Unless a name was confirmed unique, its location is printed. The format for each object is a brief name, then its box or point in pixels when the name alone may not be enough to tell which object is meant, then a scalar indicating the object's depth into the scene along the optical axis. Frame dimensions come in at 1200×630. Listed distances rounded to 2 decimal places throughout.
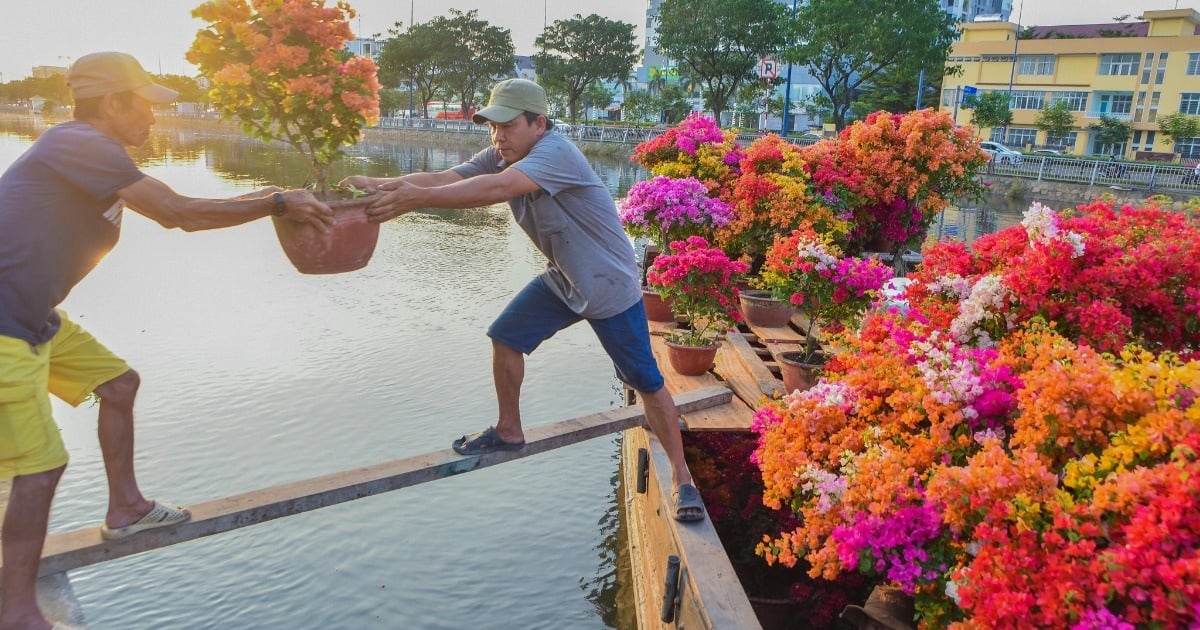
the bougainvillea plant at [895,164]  8.34
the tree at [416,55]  65.00
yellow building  46.53
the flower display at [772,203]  7.21
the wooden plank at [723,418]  4.74
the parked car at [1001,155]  31.43
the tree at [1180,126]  41.69
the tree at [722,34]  39.84
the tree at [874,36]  30.83
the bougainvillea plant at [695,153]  8.62
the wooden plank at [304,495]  3.19
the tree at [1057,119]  47.88
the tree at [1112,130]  47.28
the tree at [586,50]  59.84
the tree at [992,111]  39.41
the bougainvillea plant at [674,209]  7.46
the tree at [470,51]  65.19
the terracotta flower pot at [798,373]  5.16
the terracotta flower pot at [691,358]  5.70
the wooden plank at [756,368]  5.43
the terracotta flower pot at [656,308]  7.34
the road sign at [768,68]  42.09
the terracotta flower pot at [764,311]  7.10
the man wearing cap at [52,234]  2.67
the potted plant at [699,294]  5.69
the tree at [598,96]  69.43
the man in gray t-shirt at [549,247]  3.25
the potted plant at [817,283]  5.08
